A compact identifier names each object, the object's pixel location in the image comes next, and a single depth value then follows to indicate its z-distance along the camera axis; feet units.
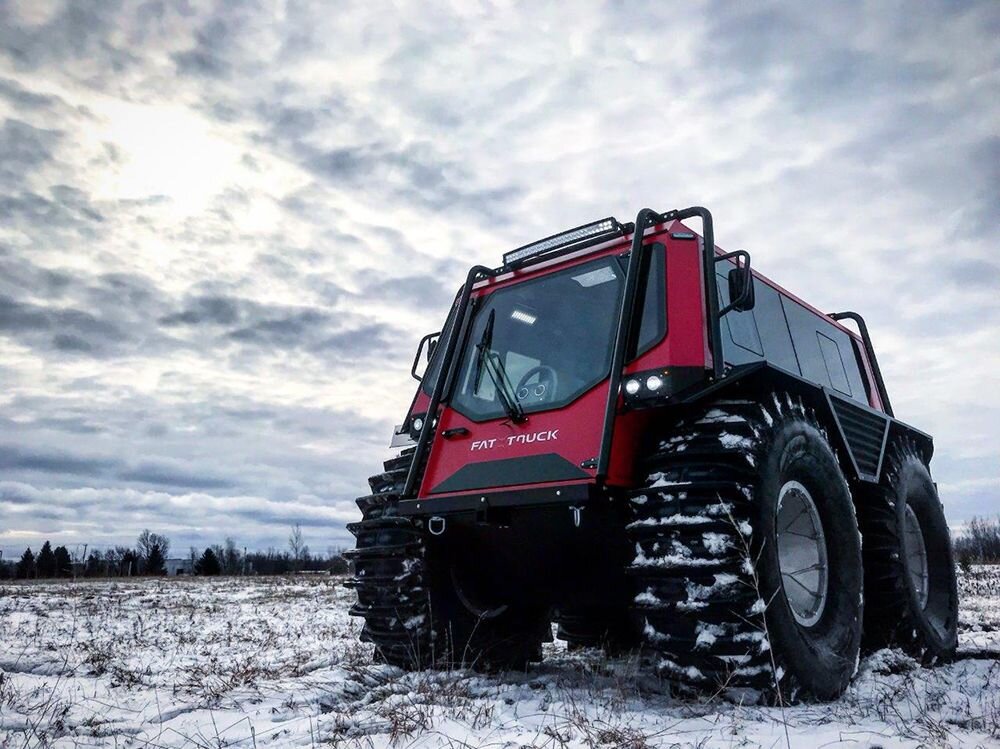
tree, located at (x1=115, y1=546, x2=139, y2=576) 173.84
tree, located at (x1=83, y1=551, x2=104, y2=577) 156.25
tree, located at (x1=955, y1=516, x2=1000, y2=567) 234.79
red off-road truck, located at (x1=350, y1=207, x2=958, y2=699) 13.53
